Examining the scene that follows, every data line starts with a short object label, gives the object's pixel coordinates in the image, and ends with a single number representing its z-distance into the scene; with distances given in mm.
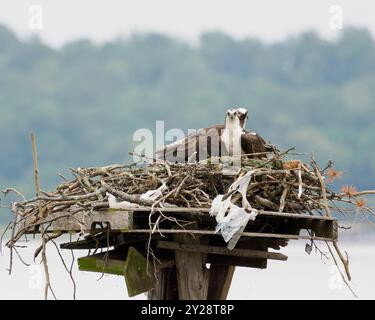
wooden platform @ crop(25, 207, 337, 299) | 11695
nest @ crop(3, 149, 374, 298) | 11609
